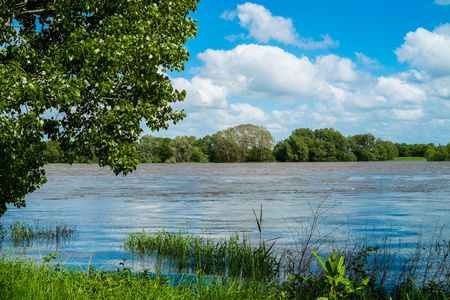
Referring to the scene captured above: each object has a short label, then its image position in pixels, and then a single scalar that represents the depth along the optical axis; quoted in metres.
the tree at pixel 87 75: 9.43
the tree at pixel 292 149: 181.88
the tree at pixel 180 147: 168.38
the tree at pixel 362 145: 187.96
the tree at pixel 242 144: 172.25
